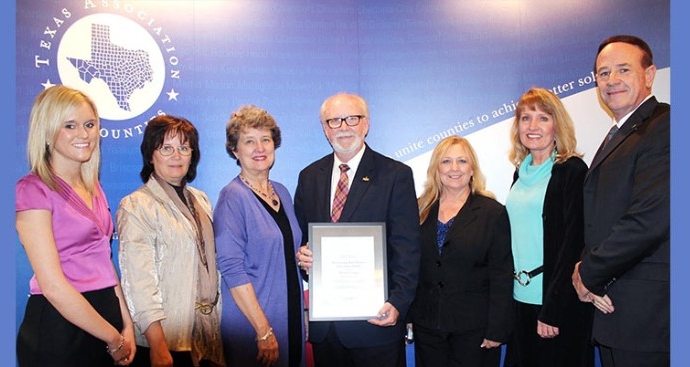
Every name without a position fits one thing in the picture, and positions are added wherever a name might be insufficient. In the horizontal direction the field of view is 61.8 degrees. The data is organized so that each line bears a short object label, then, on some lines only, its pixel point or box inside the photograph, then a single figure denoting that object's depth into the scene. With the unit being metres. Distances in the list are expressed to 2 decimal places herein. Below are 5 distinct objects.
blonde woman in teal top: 3.36
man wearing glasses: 3.38
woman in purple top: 3.37
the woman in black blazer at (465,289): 3.47
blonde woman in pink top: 2.81
